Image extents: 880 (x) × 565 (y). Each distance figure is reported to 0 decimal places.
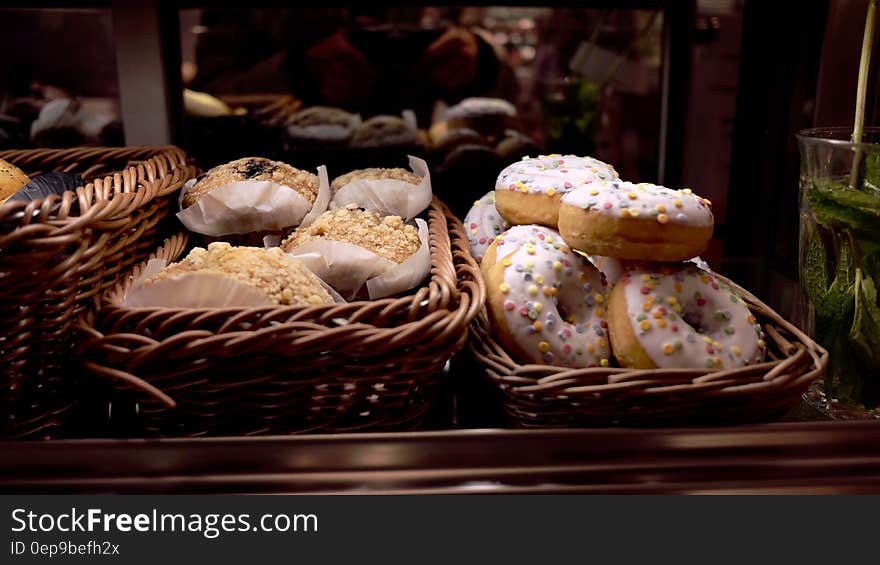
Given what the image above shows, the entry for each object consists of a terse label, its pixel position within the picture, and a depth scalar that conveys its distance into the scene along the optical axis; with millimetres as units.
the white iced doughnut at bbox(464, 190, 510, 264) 918
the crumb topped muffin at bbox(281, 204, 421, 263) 858
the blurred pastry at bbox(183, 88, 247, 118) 1014
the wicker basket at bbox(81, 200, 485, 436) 745
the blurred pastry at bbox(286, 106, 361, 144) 1028
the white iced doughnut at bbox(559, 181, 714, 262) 795
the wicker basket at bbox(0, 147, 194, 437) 734
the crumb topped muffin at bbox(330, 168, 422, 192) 952
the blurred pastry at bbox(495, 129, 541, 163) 1053
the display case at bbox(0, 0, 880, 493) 960
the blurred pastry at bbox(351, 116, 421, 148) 1034
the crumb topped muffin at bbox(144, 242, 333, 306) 788
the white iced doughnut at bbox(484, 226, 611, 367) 801
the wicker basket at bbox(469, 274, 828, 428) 761
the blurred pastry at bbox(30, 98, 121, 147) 1025
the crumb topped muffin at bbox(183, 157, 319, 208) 917
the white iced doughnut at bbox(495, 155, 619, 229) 868
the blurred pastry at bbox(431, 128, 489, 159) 1041
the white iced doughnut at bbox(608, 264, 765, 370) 785
